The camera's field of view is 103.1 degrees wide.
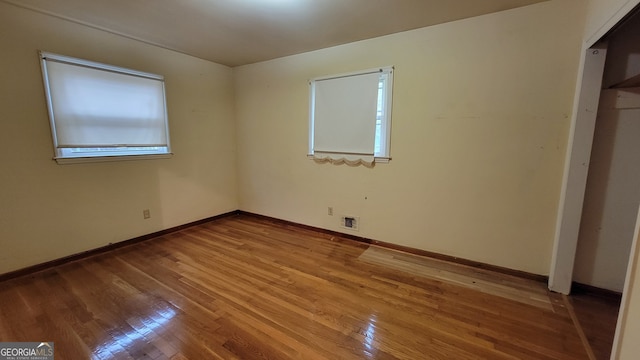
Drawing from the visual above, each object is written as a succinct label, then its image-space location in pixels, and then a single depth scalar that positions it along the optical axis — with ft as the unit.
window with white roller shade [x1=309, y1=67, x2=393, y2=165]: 9.34
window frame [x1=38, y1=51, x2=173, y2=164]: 7.74
